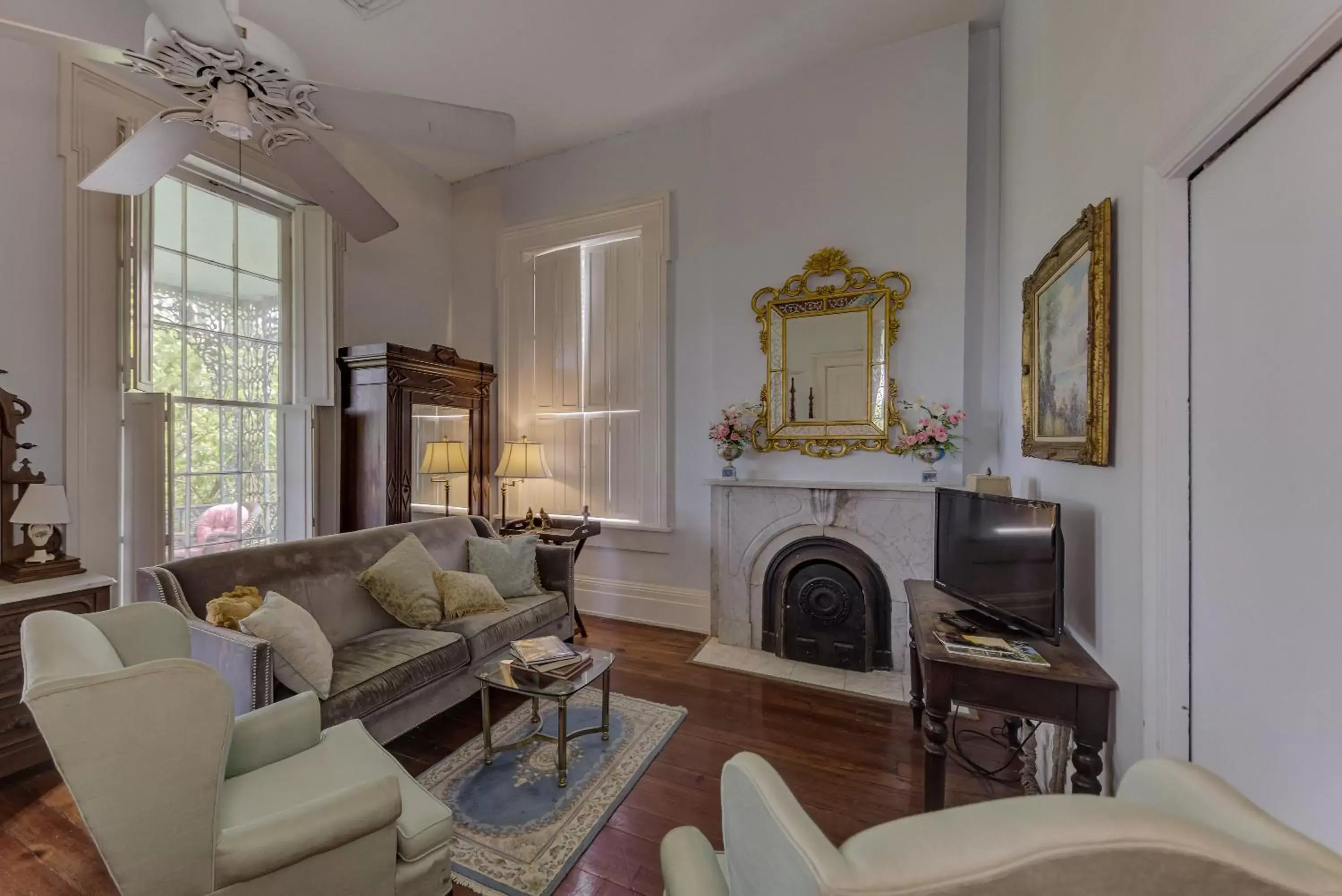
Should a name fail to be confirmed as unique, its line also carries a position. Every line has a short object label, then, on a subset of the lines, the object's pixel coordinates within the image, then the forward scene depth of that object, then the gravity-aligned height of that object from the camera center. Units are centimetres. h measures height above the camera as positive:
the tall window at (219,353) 302 +57
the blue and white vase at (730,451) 359 -4
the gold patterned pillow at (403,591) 259 -75
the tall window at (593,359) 407 +72
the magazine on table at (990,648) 158 -65
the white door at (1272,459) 88 -2
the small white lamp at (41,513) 227 -31
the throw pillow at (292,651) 190 -77
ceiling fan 155 +121
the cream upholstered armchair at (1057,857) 46 -38
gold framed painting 157 +36
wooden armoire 361 +15
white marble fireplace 315 -55
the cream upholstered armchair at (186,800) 97 -74
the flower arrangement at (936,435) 304 +7
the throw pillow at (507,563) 316 -74
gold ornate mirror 333 +60
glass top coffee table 199 -96
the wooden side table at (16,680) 202 -94
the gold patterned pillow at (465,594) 272 -81
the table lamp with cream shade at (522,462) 415 -14
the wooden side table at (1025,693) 145 -73
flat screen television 164 -41
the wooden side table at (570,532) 377 -66
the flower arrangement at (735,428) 358 +12
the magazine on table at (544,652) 212 -89
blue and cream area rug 164 -135
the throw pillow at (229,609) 197 -64
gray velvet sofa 187 -88
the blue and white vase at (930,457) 308 -6
